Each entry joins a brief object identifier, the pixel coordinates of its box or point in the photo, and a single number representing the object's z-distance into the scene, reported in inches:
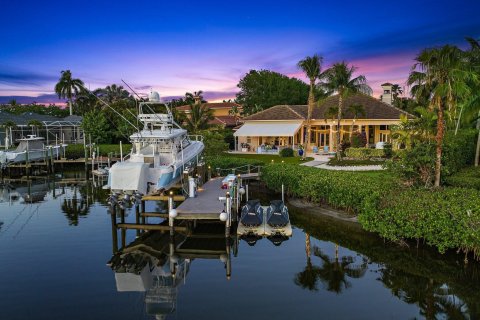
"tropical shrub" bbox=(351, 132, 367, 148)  1553.9
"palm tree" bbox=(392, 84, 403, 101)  3129.9
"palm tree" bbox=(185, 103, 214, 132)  1776.6
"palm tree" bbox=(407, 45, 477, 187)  645.3
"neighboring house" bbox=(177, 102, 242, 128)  2456.9
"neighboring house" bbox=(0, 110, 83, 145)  2012.8
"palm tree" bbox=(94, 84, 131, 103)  3182.1
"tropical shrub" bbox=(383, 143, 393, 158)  1406.3
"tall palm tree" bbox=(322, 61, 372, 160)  1291.8
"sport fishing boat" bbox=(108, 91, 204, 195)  707.4
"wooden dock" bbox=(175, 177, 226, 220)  654.5
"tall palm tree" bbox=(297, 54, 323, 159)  1494.8
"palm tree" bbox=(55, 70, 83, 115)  2635.3
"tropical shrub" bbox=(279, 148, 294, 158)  1615.4
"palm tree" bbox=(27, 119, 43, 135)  1911.3
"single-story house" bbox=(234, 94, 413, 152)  1692.9
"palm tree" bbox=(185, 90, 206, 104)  2392.2
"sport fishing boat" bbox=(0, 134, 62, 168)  1477.6
